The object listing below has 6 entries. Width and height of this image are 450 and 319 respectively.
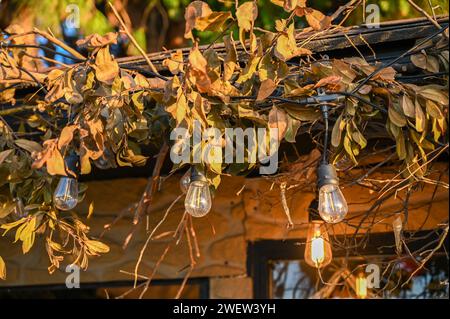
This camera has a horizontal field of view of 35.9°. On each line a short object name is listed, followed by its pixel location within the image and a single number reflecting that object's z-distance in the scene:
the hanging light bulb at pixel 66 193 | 2.23
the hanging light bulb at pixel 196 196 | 2.16
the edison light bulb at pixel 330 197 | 2.11
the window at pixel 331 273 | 3.38
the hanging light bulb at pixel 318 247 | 2.87
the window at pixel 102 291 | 3.59
